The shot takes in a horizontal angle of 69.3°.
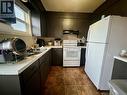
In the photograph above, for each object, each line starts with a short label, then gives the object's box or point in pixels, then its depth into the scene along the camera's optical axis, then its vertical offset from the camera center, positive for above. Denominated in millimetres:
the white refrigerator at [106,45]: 1812 -110
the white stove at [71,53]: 3566 -558
